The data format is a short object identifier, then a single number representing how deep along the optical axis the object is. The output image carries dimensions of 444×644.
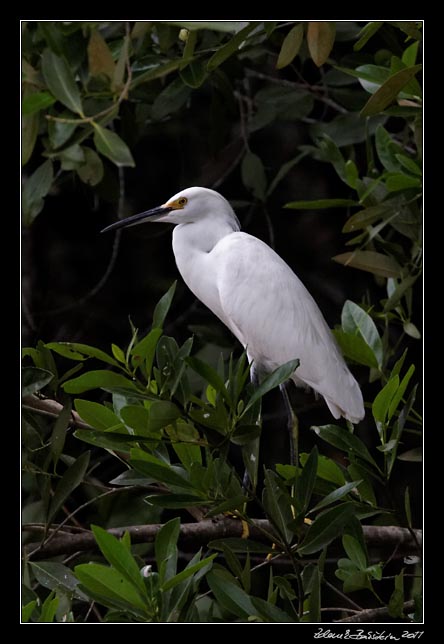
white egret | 12.89
